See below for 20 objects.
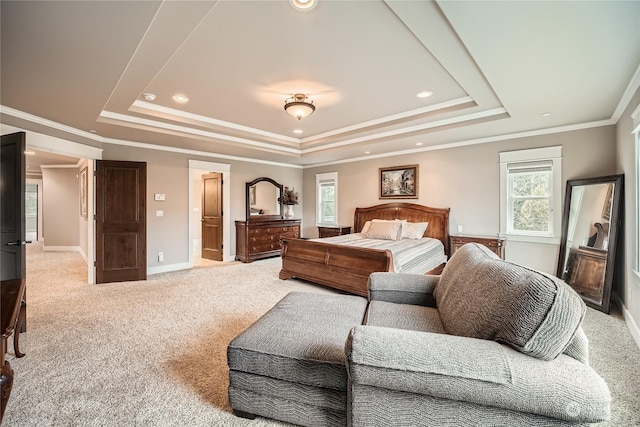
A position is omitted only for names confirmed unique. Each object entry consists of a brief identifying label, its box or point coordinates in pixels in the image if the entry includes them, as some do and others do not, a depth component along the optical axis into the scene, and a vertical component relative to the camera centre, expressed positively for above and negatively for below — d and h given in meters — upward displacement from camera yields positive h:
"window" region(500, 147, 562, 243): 4.16 +0.27
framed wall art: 5.61 +0.60
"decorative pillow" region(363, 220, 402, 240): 4.96 -0.35
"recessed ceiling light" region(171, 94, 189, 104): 3.48 +1.43
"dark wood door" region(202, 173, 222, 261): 6.38 -0.10
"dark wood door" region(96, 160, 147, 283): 4.45 -0.15
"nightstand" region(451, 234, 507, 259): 4.38 -0.48
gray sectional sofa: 1.06 -0.67
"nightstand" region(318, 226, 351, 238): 6.38 -0.45
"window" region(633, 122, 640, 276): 2.73 +0.16
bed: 3.71 -0.65
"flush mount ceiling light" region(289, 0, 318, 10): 1.87 +1.40
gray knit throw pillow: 1.11 -0.43
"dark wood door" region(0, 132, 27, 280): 2.72 +0.05
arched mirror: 6.64 +0.30
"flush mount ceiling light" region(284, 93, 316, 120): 3.30 +1.25
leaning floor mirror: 3.27 -0.33
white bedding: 3.73 -0.57
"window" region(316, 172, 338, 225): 6.96 +0.33
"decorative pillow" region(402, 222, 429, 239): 5.05 -0.34
